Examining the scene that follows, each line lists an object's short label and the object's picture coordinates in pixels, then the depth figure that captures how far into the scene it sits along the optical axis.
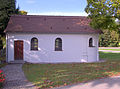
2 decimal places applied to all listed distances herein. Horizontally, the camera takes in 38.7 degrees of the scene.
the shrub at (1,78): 8.19
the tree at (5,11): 22.60
